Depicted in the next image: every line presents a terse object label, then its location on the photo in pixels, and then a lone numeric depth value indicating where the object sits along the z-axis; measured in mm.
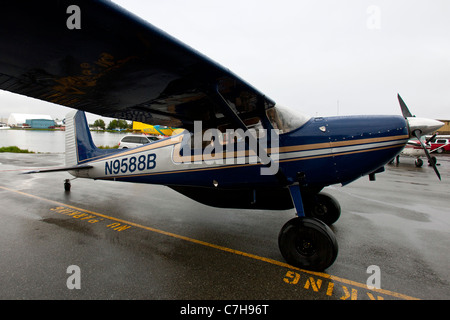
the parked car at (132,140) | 17297
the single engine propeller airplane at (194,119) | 1716
